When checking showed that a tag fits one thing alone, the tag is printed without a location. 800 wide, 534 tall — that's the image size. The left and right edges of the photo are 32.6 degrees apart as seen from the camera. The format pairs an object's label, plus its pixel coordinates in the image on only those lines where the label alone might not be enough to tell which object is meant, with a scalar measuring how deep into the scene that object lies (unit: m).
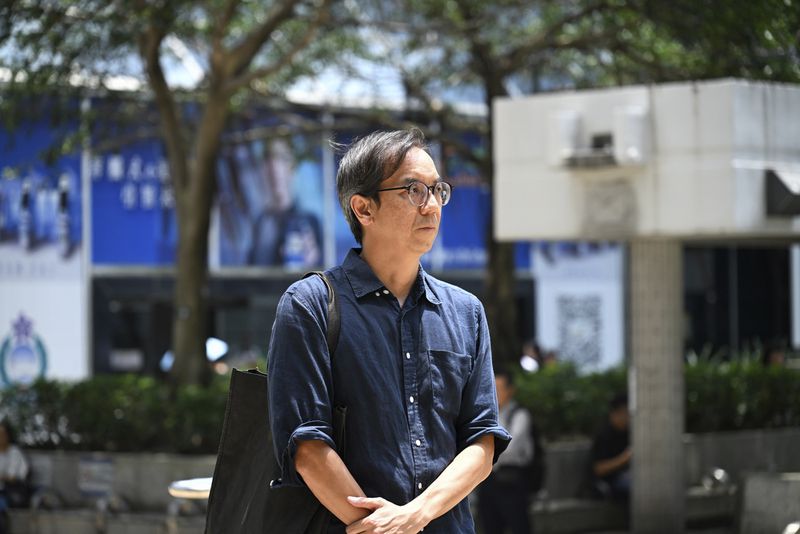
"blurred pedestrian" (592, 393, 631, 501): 13.01
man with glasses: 3.46
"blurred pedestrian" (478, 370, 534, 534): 10.80
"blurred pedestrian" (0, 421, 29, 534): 13.24
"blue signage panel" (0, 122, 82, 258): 27.12
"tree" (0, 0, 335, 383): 13.23
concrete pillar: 12.26
